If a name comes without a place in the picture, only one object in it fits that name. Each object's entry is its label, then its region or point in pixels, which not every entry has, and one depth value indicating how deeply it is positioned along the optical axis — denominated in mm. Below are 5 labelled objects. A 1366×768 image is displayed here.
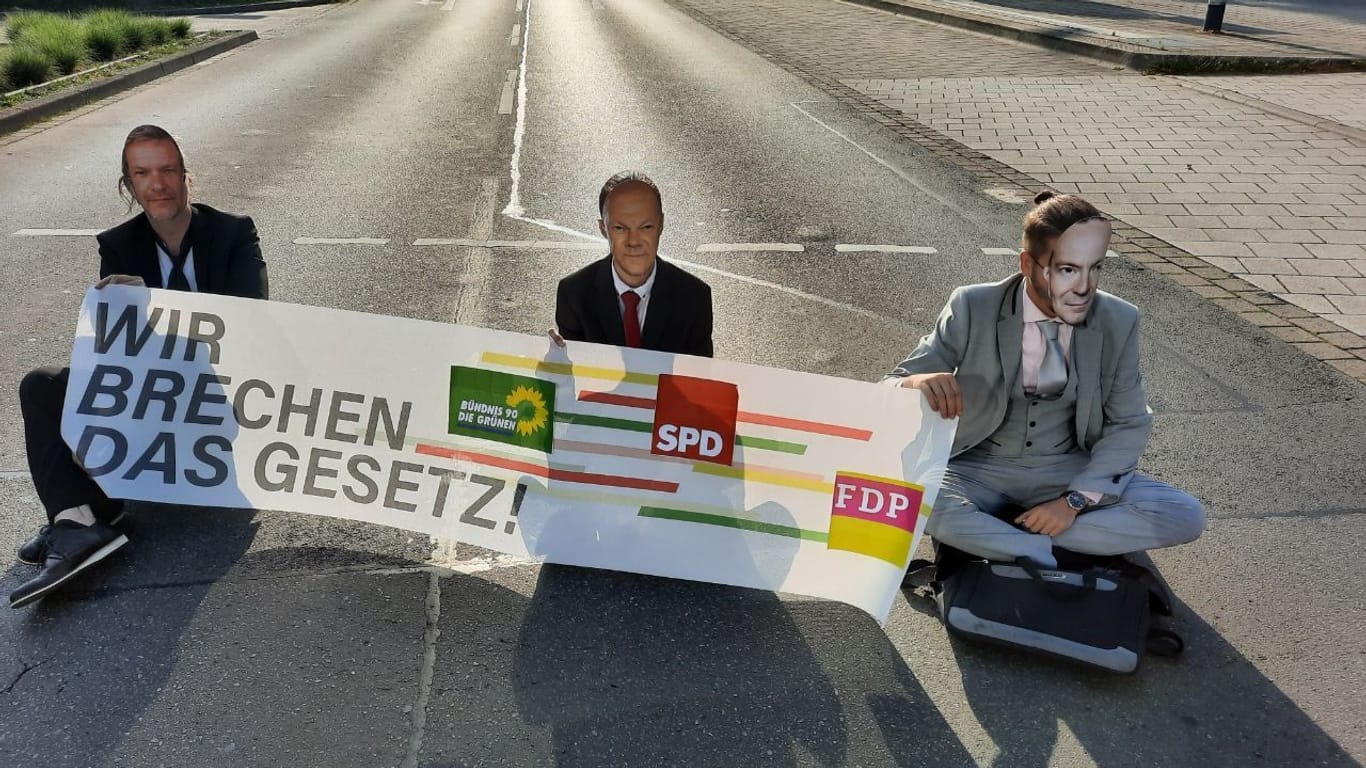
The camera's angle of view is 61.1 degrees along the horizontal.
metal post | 20438
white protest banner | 3941
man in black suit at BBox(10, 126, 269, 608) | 4090
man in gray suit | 3893
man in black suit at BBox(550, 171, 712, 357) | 4324
